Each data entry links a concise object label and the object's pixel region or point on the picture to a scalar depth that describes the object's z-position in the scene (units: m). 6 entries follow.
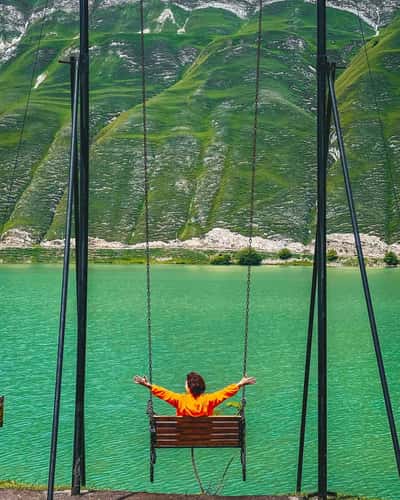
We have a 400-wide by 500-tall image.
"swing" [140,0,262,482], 10.41
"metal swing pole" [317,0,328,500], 10.46
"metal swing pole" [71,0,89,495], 10.63
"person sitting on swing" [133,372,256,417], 10.87
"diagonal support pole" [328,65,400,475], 9.93
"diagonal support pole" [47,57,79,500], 9.37
